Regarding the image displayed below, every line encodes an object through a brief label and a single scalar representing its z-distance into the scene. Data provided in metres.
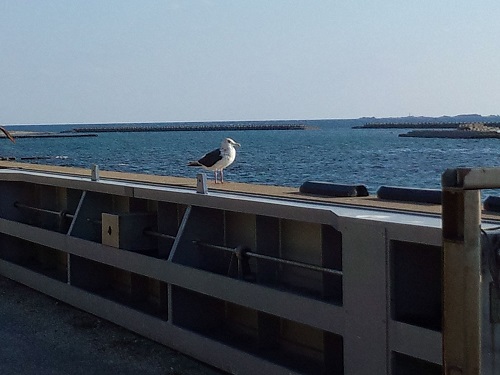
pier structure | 4.51
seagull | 8.32
